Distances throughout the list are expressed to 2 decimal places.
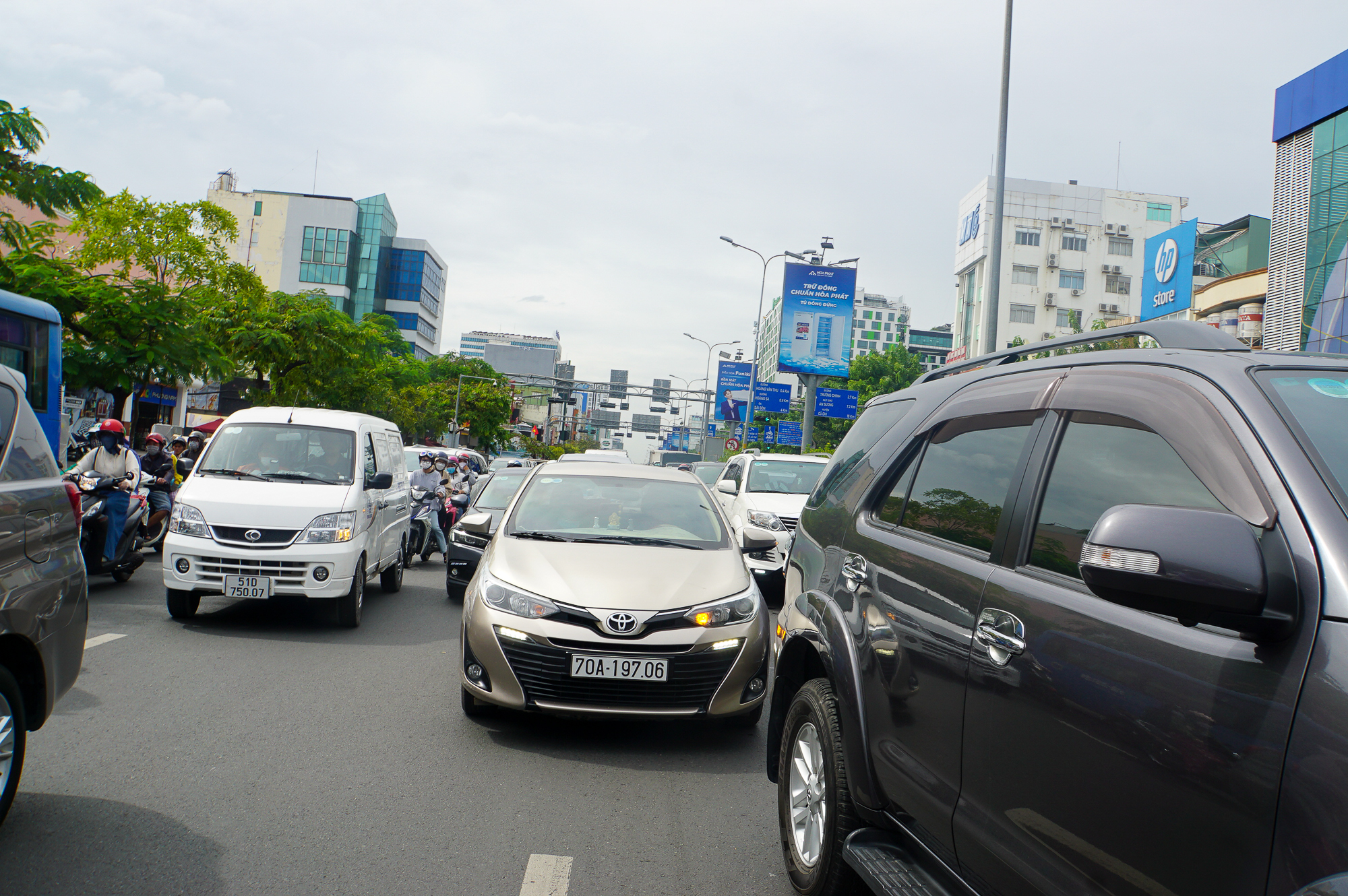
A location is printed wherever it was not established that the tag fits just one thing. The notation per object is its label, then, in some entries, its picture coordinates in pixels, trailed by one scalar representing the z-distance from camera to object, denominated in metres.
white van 7.97
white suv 11.74
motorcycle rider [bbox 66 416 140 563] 9.41
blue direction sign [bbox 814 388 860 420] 47.25
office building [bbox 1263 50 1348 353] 26.20
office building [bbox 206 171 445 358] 84.81
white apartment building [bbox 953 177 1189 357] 81.81
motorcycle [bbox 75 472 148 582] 9.29
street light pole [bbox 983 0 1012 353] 14.51
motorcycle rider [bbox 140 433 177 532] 10.88
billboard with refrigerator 34.06
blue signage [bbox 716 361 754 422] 60.31
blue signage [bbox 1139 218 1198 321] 37.34
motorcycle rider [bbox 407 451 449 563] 14.66
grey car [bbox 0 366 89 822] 3.39
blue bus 13.20
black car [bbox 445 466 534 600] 10.49
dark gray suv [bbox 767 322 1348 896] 1.62
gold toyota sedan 5.07
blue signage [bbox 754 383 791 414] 52.09
